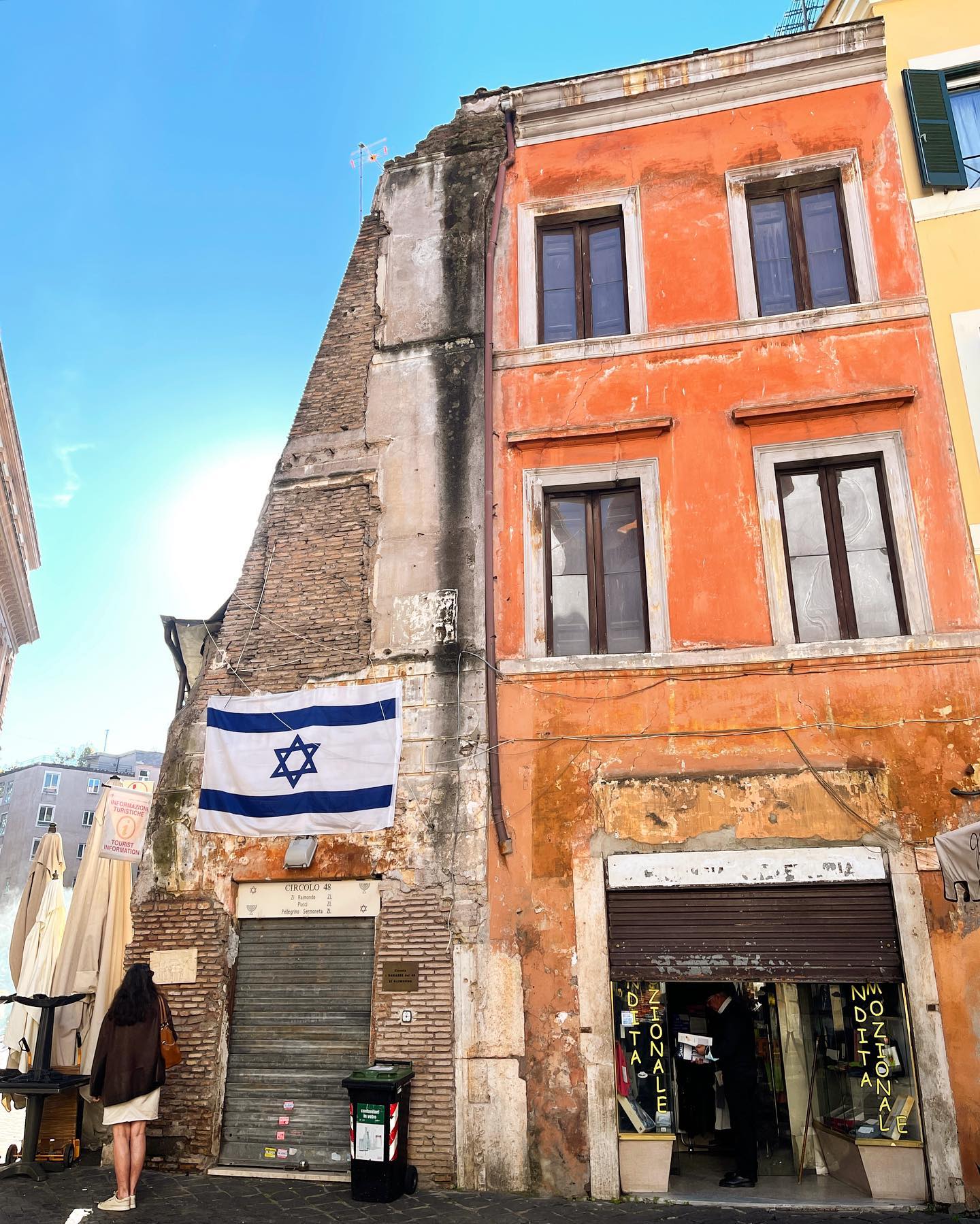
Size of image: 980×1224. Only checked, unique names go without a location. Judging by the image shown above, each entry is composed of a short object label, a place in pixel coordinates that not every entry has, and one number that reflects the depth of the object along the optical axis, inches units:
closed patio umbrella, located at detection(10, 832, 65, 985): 364.8
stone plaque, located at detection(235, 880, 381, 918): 322.7
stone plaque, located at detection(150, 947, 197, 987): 325.1
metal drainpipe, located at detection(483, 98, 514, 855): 320.8
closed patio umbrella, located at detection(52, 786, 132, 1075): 334.0
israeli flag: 334.3
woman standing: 264.1
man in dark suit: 287.9
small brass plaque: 306.7
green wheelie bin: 271.3
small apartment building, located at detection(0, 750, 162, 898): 1942.7
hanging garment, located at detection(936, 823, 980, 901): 248.2
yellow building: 334.3
